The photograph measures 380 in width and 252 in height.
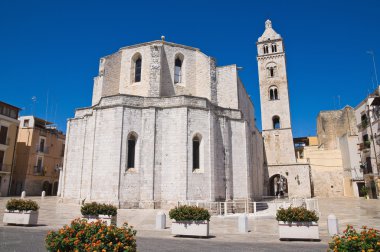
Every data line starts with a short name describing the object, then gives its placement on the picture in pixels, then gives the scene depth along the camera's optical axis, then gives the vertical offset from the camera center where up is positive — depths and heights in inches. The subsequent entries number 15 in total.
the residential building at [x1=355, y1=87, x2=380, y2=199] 1221.7 +236.2
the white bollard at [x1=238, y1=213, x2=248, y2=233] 440.6 -46.5
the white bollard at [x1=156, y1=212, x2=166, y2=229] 458.9 -43.0
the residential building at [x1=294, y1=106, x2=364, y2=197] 1483.8 +176.2
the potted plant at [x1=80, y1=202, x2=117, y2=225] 430.6 -27.9
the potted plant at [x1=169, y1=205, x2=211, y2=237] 393.1 -39.0
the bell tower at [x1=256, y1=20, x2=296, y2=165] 1513.3 +515.3
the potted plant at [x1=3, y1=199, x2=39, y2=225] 450.6 -30.8
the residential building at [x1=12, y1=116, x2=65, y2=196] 1403.5 +177.3
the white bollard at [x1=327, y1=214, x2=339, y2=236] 407.8 -44.3
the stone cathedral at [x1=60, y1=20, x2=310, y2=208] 728.3 +159.5
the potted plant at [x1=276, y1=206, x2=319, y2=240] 366.3 -39.4
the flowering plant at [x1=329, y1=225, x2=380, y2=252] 171.5 -29.4
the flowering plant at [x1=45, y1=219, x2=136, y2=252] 172.7 -28.0
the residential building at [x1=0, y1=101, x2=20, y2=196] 1259.8 +225.9
